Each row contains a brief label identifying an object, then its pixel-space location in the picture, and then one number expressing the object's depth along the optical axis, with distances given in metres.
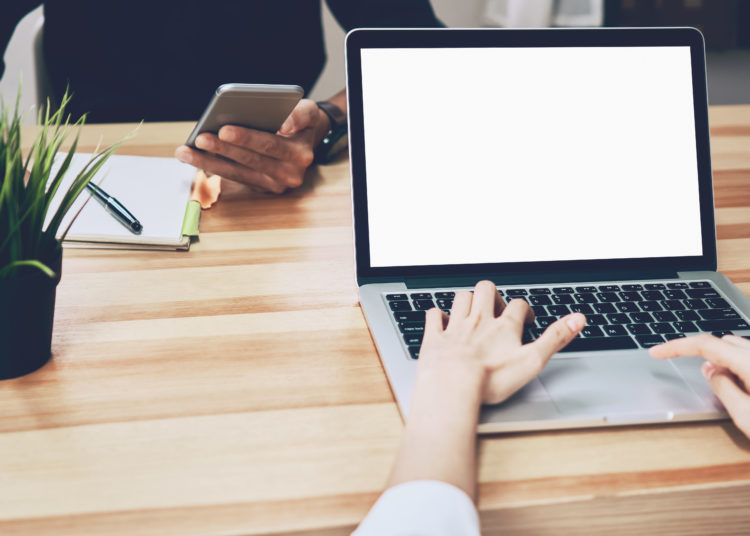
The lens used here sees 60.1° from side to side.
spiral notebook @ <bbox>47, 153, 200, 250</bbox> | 0.74
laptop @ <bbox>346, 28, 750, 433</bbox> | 0.65
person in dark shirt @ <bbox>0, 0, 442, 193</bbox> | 1.29
